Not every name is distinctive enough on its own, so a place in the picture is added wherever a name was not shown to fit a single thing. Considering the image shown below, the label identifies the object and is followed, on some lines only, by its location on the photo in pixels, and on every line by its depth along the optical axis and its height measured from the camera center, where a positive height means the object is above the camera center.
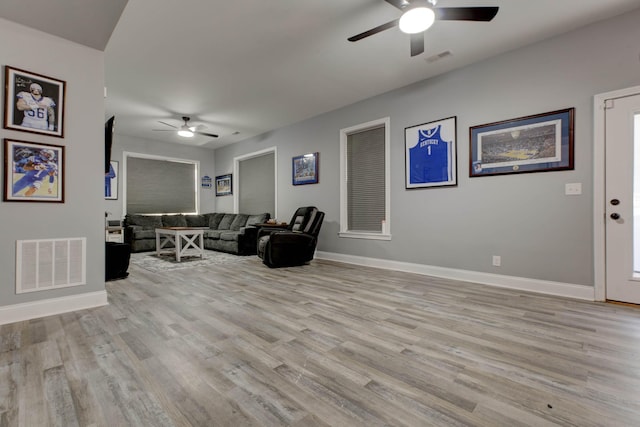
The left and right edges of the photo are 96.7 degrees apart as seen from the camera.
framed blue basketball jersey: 3.97 +0.87
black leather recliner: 4.73 -0.50
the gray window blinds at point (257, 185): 7.19 +0.76
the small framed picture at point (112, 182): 6.89 +0.76
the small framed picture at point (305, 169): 5.82 +0.94
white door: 2.79 +0.15
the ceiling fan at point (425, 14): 2.32 +1.68
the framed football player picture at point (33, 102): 2.46 +1.00
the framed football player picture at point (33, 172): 2.46 +0.37
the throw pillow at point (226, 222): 7.66 -0.23
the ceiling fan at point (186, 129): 5.94 +1.81
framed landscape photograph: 3.13 +0.82
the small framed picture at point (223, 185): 8.29 +0.85
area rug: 4.78 -0.89
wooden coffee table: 5.31 -0.51
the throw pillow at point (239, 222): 7.23 -0.22
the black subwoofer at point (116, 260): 3.81 -0.64
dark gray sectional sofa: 6.20 -0.38
